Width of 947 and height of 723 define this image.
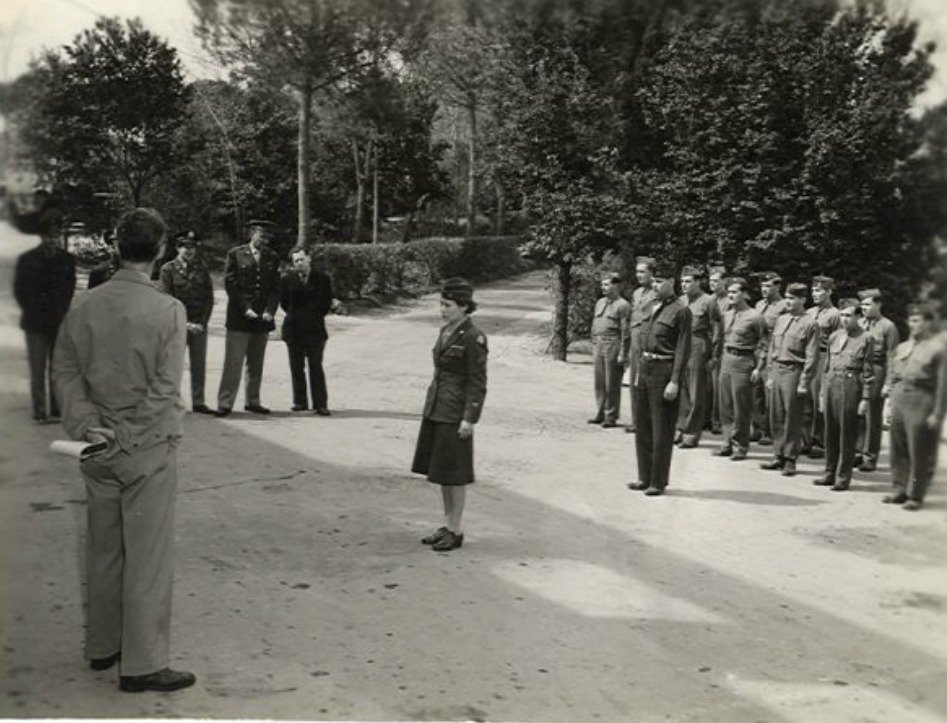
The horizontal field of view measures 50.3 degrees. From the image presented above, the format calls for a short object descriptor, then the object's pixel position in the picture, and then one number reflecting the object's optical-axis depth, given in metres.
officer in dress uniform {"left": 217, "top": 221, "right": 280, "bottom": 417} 7.27
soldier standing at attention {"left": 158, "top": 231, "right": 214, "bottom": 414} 7.06
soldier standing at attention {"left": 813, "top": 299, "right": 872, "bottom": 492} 6.64
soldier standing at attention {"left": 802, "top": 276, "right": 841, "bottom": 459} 5.66
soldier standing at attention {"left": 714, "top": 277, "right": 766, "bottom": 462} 7.83
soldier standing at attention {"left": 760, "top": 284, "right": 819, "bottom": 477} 7.32
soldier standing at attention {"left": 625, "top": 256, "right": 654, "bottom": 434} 6.86
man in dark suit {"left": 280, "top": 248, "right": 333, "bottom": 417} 7.05
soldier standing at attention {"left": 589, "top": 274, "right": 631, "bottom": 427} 7.58
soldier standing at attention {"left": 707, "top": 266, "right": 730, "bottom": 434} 6.58
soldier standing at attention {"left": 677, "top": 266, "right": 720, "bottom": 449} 7.98
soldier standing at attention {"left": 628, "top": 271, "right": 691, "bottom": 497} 6.39
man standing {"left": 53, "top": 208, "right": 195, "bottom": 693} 3.27
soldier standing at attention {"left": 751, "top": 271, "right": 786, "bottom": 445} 6.44
